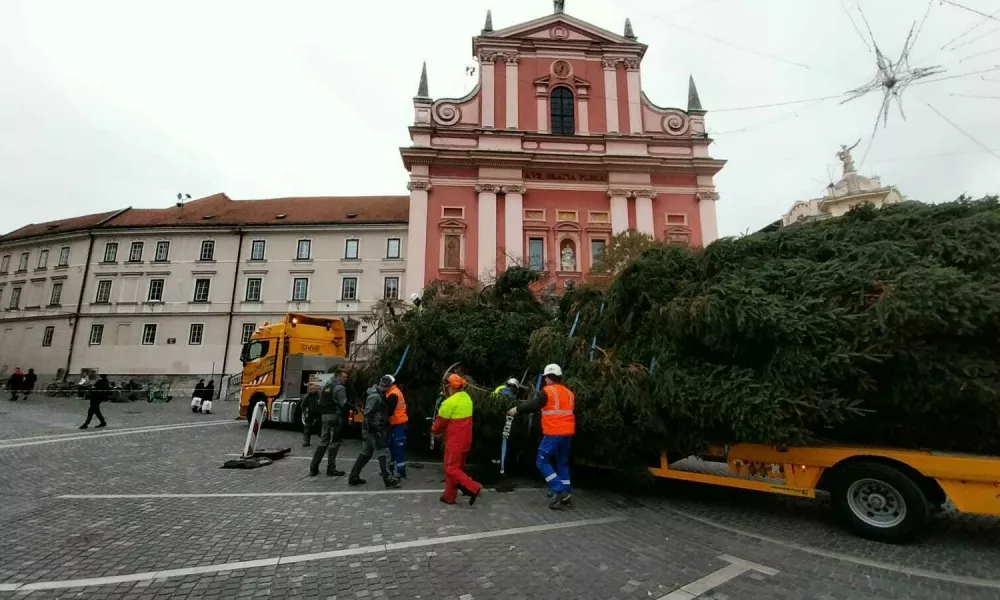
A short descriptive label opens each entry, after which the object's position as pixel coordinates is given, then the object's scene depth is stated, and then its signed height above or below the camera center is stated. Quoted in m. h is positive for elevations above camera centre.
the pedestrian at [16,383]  25.73 -0.12
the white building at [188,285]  35.53 +7.43
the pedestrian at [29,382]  25.95 -0.09
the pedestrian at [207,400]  19.42 -0.72
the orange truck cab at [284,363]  14.47 +0.61
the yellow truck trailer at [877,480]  4.61 -0.97
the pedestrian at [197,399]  19.75 -0.68
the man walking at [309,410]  11.03 -0.63
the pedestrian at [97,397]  12.79 -0.42
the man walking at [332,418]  7.75 -0.58
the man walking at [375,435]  7.05 -0.75
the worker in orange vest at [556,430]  6.13 -0.57
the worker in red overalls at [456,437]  6.14 -0.69
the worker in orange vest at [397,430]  7.44 -0.71
